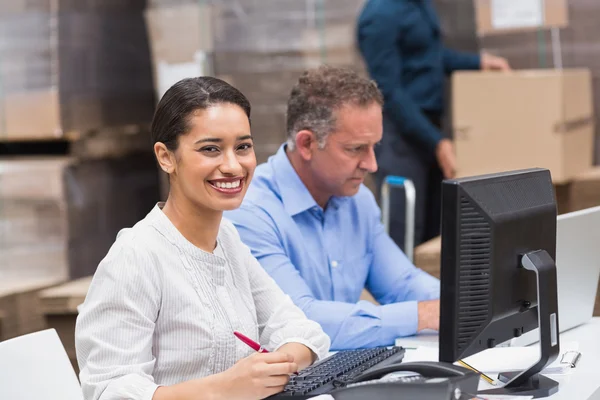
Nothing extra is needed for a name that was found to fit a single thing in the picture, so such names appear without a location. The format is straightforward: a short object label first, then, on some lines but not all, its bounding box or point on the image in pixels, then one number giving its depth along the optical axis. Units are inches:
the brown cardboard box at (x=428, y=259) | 241.1
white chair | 132.9
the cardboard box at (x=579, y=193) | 265.5
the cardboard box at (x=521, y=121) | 262.0
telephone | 110.4
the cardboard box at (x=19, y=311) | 255.0
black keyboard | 126.1
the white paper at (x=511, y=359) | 143.0
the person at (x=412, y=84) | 278.1
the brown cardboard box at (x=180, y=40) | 297.2
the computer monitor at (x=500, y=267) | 118.8
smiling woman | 121.4
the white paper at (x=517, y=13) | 282.6
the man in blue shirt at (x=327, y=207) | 182.6
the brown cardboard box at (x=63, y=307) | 251.9
